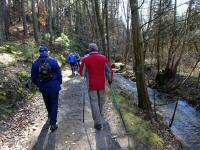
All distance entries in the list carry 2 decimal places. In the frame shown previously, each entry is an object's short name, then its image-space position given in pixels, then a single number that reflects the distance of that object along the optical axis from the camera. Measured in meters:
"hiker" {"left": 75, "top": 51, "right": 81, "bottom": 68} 11.53
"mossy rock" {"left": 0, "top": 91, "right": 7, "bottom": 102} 5.03
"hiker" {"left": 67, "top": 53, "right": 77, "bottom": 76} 10.38
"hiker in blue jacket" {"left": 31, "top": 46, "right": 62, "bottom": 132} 3.76
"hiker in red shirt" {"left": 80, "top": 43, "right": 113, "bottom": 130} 3.92
